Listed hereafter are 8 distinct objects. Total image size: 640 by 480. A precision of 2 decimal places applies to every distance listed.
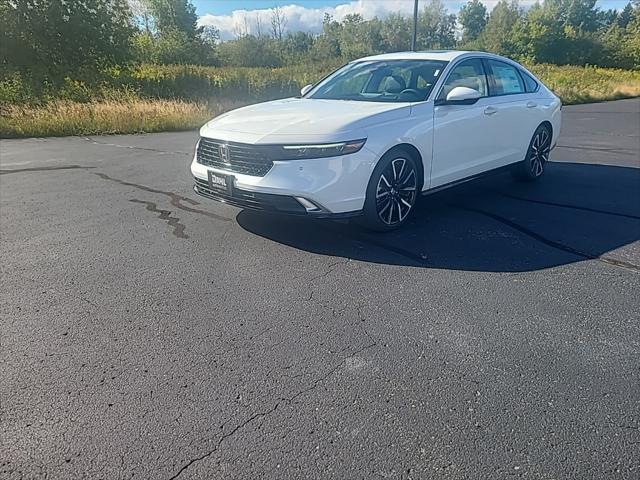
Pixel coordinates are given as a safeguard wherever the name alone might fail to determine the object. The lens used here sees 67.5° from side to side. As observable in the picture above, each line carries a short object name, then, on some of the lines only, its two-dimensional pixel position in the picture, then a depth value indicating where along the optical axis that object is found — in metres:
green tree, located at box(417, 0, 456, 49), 81.81
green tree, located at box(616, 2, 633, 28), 86.62
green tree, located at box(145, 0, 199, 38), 58.81
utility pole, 20.48
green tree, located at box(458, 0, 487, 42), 93.81
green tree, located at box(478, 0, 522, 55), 61.73
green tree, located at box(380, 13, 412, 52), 76.75
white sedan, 4.02
